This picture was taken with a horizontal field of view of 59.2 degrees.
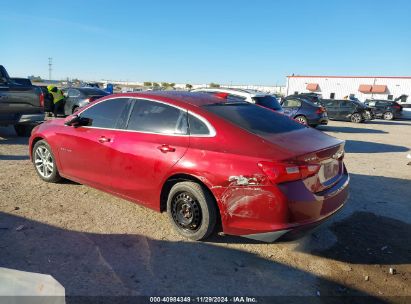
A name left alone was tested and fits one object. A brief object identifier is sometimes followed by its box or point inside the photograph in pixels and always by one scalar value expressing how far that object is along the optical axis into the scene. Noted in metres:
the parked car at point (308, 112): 15.29
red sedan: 3.35
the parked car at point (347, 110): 21.39
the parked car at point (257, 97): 9.98
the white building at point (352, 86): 45.31
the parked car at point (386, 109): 26.80
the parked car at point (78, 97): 14.93
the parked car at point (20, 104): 8.72
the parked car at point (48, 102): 15.49
